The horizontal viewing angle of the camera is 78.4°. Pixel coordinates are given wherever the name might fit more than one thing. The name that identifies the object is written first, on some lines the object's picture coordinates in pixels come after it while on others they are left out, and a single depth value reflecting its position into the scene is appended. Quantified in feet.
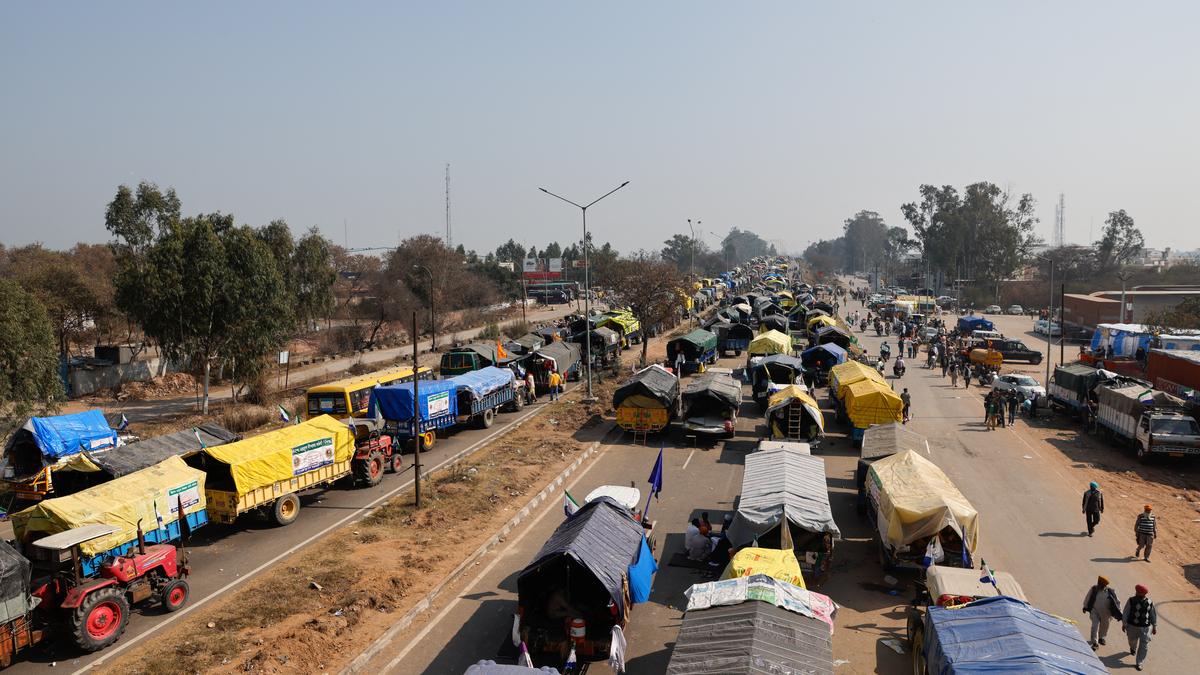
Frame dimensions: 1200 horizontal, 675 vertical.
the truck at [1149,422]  72.43
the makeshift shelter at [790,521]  44.68
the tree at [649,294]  154.20
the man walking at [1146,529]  49.16
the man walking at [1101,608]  37.78
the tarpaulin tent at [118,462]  57.62
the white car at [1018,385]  105.29
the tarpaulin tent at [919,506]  43.65
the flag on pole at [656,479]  55.88
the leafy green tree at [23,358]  80.38
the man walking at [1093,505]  53.57
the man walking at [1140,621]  36.11
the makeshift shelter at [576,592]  35.86
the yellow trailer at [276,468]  53.26
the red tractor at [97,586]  38.34
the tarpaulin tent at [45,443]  68.28
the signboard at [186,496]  48.98
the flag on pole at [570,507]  47.14
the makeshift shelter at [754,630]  27.37
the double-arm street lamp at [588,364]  103.76
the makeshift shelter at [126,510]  43.27
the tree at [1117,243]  329.11
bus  83.56
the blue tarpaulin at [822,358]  111.45
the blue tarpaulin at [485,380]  89.46
